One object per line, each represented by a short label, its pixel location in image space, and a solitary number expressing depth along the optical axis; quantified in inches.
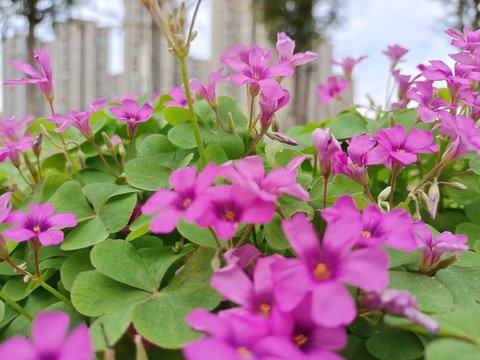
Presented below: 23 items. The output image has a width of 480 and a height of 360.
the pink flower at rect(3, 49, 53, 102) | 6.7
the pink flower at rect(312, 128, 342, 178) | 5.4
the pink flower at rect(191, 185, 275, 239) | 4.0
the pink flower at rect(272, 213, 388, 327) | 3.4
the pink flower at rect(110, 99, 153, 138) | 7.2
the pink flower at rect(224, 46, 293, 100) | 5.8
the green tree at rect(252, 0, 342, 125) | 350.7
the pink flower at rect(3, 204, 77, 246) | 5.4
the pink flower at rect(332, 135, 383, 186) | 5.5
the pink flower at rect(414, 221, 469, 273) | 4.9
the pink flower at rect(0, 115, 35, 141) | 8.5
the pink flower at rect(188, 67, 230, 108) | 7.1
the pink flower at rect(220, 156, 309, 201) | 4.0
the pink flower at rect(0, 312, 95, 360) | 3.2
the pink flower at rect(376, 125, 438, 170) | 5.6
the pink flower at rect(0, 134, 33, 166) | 7.1
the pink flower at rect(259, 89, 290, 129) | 6.3
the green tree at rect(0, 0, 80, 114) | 264.1
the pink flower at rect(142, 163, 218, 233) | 3.9
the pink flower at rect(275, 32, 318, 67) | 6.7
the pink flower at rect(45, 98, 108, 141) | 7.0
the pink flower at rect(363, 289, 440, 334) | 3.6
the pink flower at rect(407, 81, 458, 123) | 6.7
